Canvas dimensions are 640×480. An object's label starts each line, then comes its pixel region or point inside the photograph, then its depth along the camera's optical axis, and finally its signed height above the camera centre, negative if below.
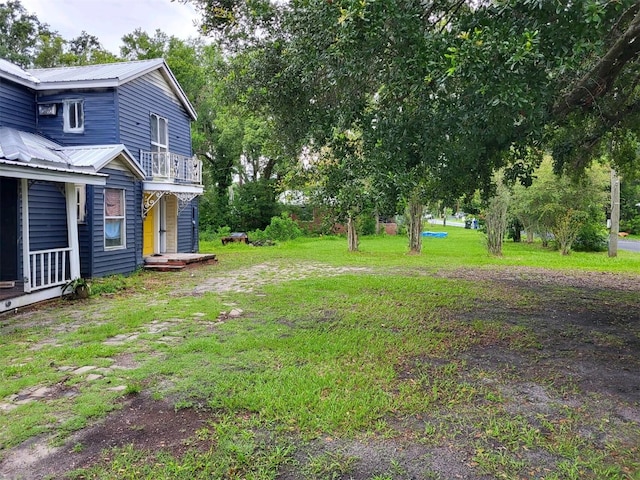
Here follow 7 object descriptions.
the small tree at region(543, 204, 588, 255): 17.58 +0.09
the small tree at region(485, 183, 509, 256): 16.27 +0.13
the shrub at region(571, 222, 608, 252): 19.92 -0.75
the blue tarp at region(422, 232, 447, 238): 30.38 -0.78
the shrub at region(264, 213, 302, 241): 22.53 -0.43
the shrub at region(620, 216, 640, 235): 36.41 -0.09
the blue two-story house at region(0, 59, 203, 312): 8.41 +1.08
